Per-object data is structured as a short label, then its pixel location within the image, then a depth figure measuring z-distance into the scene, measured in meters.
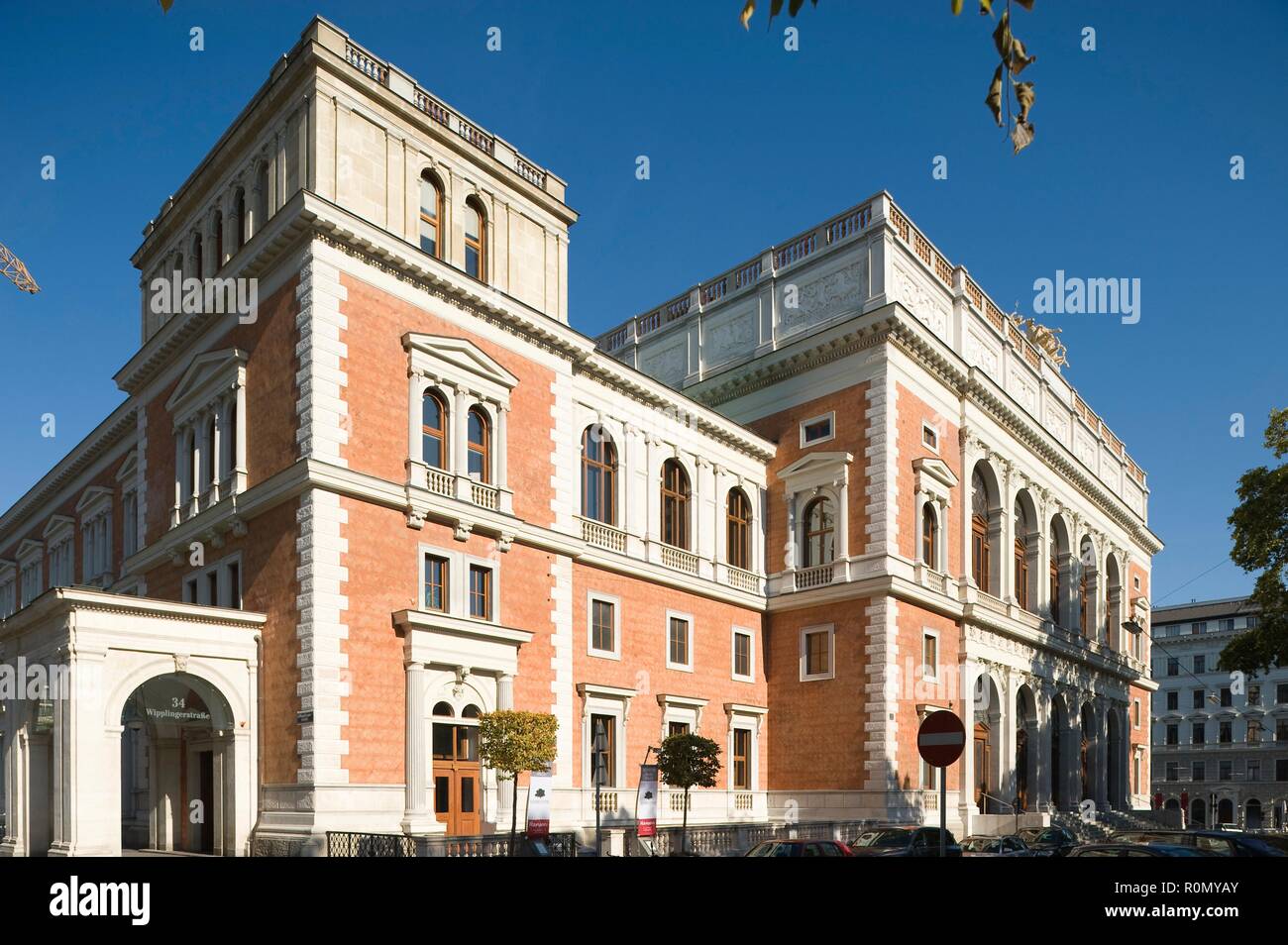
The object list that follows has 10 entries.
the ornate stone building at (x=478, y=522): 28.31
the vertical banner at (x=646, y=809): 25.80
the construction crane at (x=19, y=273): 85.06
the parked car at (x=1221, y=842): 20.77
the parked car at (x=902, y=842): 26.69
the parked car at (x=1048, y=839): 32.41
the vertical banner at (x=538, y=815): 24.91
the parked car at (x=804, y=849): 21.68
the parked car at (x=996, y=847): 27.64
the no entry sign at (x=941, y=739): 13.47
